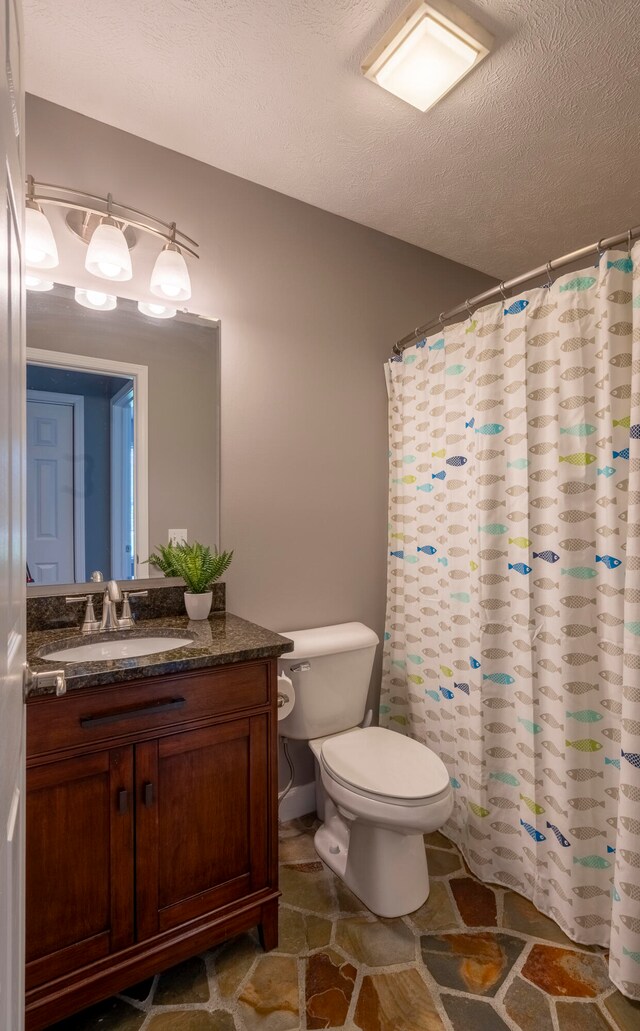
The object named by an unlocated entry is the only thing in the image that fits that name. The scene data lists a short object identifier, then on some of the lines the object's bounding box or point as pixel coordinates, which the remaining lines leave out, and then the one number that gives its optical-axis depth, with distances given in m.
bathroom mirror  1.58
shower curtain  1.41
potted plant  1.74
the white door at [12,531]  0.55
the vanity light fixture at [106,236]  1.49
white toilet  1.53
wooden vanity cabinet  1.17
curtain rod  1.37
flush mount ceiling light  1.27
